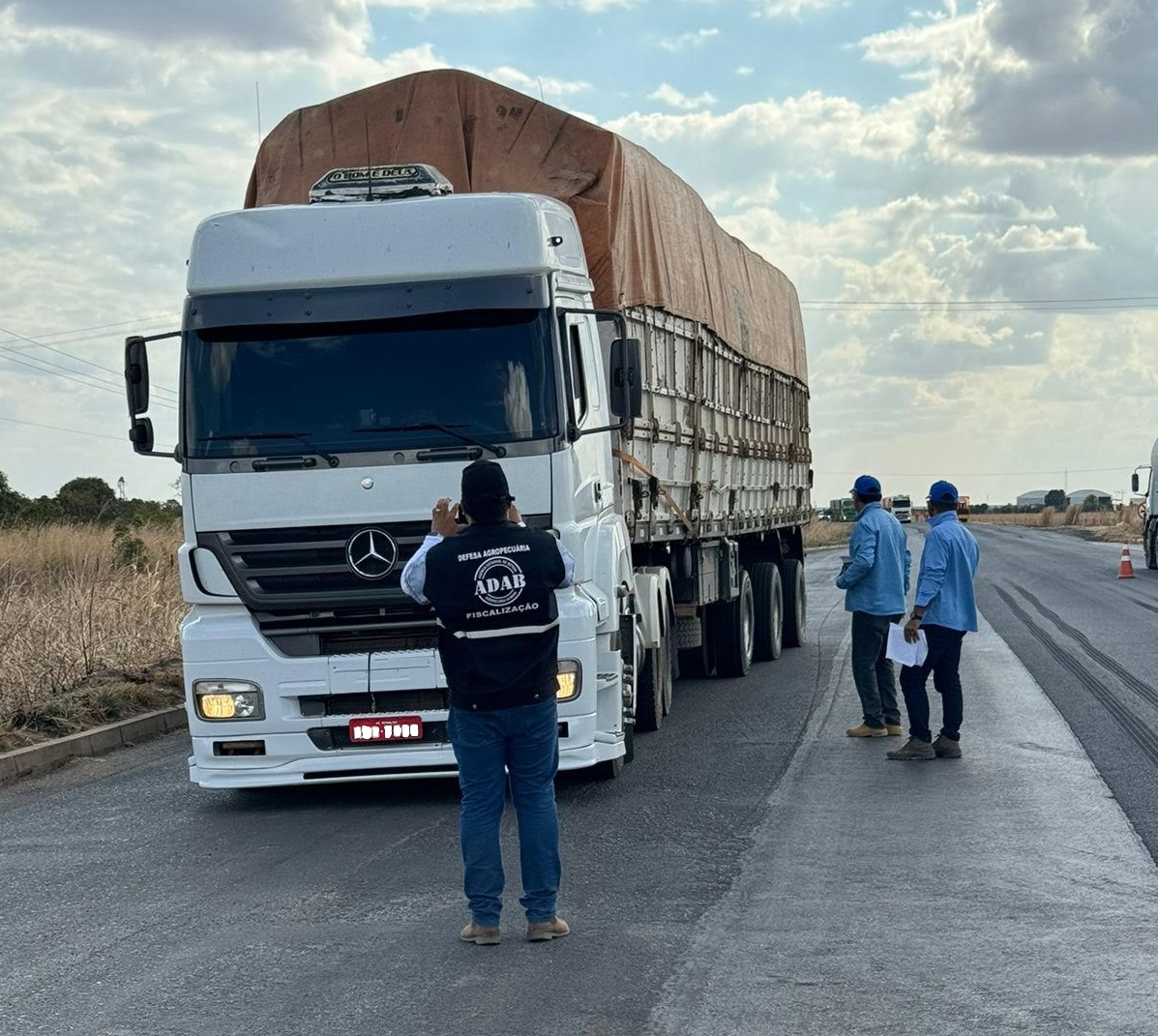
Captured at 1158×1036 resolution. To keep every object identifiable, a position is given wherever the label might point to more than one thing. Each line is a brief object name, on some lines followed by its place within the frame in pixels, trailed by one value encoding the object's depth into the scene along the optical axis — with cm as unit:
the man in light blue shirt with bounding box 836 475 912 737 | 1195
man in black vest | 642
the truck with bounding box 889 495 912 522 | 11562
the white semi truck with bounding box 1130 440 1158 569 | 4066
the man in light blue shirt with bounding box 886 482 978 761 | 1077
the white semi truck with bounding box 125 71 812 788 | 904
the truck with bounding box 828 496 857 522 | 11358
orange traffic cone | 3594
